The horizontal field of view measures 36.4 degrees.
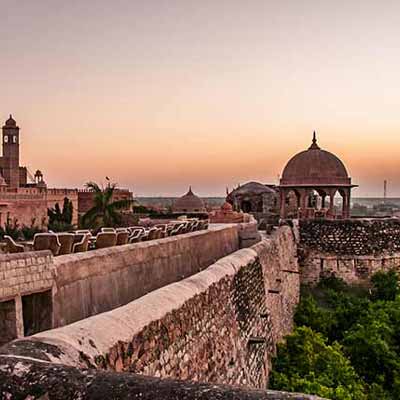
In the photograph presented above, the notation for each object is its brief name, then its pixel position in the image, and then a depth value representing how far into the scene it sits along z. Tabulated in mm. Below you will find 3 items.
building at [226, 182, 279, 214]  35781
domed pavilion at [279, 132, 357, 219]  26312
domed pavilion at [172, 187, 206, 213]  42250
